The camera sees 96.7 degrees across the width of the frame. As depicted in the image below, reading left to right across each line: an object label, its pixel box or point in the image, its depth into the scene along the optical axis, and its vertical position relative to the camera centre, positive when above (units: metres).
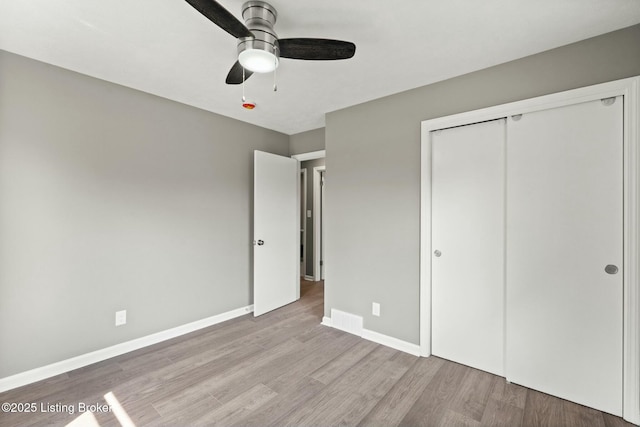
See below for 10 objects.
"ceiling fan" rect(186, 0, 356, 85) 1.52 +0.91
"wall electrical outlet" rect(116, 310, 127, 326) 2.56 -0.96
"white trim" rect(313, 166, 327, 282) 5.10 -0.13
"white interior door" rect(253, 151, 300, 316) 3.50 -0.26
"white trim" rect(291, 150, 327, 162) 3.83 +0.80
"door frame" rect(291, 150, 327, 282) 5.10 -0.73
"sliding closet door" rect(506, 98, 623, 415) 1.80 -0.27
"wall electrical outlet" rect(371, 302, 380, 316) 2.85 -0.97
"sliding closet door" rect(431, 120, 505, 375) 2.23 -0.27
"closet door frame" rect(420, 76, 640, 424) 1.71 -0.11
